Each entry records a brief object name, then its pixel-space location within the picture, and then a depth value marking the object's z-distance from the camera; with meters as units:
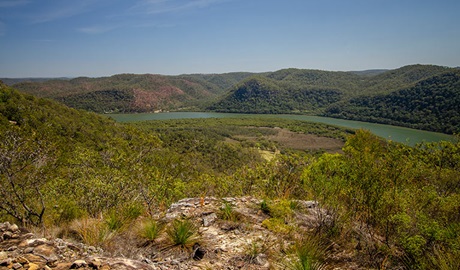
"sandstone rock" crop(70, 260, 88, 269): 3.23
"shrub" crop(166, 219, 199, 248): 4.77
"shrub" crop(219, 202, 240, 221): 6.14
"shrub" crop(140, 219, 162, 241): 4.96
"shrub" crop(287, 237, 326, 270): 3.90
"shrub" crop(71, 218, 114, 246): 4.52
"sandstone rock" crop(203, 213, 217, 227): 5.89
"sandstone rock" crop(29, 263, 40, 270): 3.10
